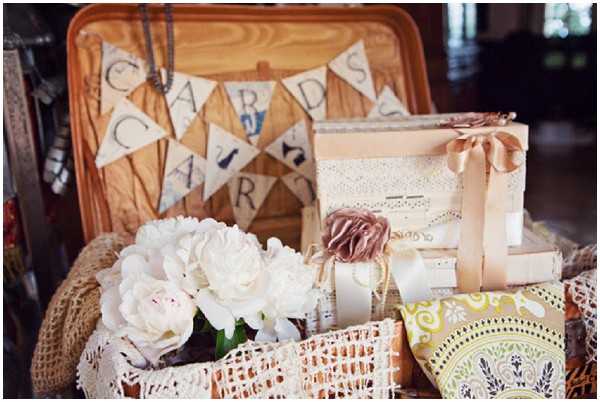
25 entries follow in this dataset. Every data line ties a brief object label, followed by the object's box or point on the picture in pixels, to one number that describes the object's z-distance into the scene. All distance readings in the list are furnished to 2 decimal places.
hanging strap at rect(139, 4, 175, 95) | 1.19
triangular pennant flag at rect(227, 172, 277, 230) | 1.23
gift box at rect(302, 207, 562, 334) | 0.83
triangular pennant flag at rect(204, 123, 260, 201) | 1.22
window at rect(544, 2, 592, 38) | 5.99
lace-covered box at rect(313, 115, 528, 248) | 0.84
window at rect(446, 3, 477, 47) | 5.62
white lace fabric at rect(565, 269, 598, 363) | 0.83
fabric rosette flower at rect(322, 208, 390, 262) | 0.81
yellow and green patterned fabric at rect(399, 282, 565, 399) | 0.75
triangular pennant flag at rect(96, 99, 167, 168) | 1.17
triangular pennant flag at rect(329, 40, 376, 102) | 1.29
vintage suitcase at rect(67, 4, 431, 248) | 1.17
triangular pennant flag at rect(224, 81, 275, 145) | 1.24
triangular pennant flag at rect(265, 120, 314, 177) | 1.26
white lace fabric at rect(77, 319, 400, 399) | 0.65
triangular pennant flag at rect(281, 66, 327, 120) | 1.27
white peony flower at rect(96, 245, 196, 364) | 0.67
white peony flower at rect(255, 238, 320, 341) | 0.71
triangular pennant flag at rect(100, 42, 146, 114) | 1.17
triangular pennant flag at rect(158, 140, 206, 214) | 1.20
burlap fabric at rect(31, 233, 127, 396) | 0.84
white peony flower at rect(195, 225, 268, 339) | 0.67
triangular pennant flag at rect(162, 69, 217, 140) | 1.20
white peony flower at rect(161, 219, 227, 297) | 0.69
